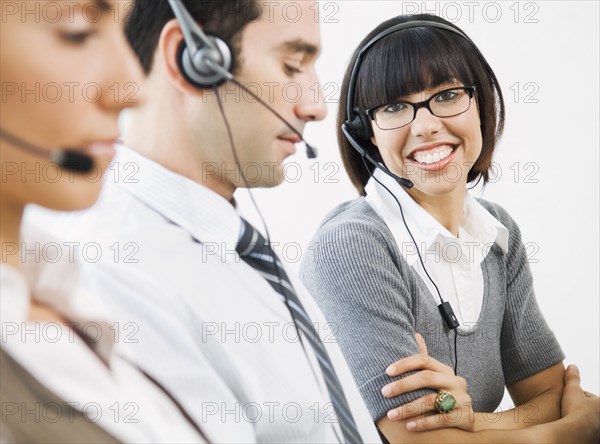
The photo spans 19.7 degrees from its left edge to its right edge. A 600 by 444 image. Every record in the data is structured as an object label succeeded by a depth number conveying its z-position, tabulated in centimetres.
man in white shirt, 153
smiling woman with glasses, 184
